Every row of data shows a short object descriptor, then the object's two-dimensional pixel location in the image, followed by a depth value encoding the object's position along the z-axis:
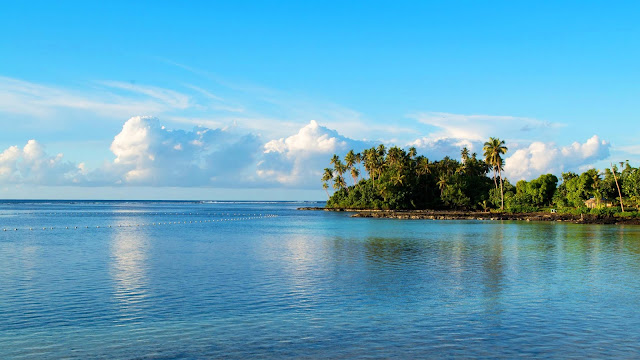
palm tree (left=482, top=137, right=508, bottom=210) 133.50
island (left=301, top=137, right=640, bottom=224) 116.00
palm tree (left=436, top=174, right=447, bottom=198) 164.75
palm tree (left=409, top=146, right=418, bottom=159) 182.46
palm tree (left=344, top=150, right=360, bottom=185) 193.93
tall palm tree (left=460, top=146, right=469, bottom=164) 186.35
